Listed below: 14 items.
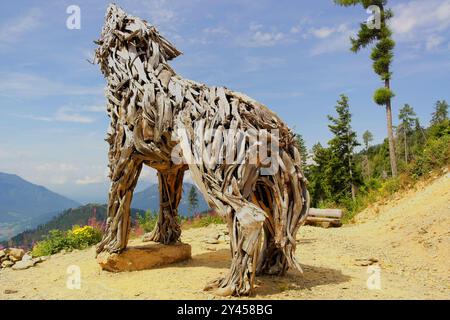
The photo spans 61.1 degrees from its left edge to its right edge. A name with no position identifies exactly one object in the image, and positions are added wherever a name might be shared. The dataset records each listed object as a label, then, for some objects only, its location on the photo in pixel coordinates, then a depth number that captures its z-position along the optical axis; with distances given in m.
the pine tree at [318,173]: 29.30
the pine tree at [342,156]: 27.66
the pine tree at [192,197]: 36.62
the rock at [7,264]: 8.65
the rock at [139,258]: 6.64
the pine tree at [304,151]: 32.61
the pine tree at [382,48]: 18.91
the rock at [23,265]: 8.34
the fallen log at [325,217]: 13.27
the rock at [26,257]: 8.97
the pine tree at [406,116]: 51.62
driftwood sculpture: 4.93
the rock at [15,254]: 9.07
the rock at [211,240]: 9.71
